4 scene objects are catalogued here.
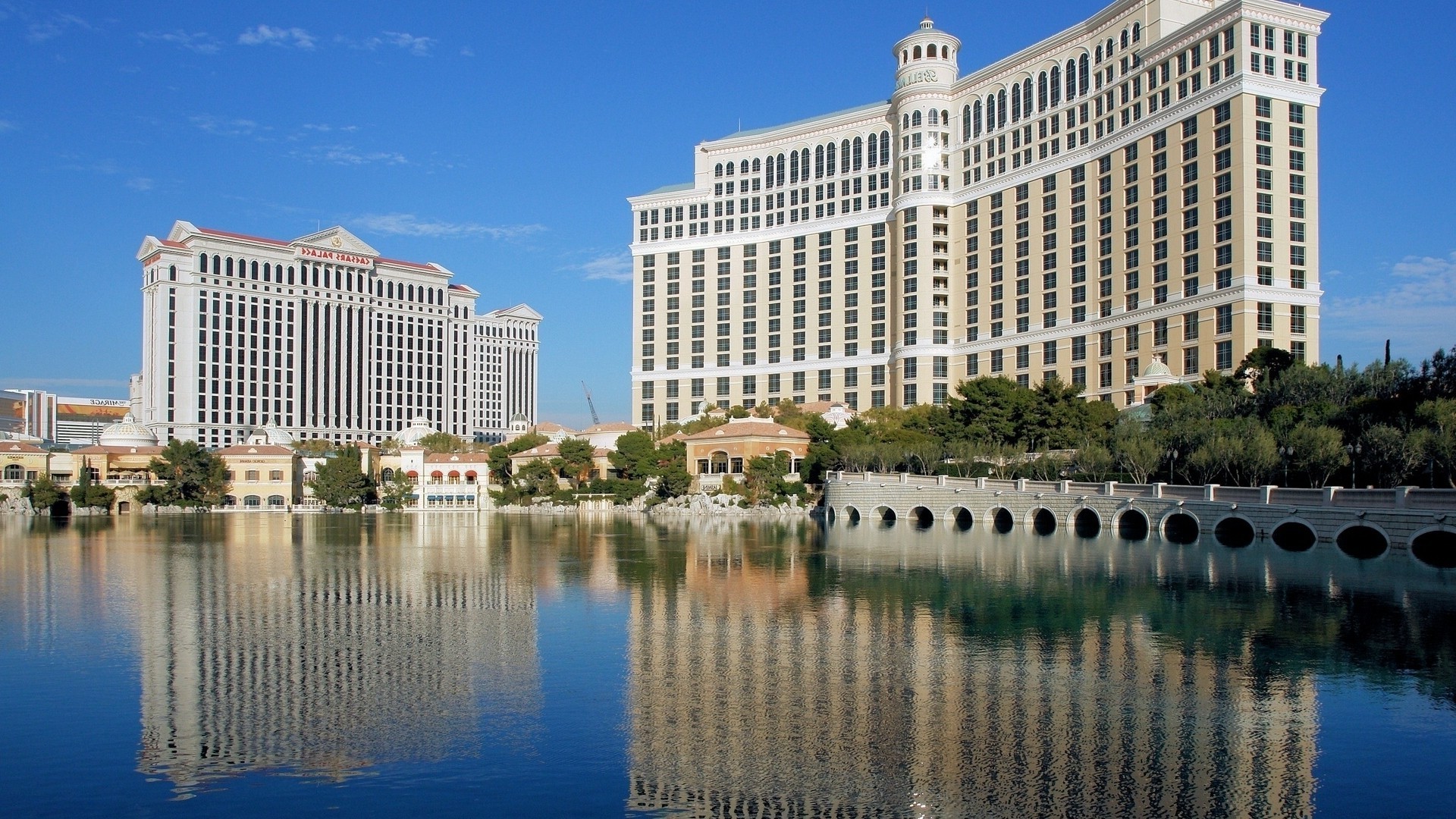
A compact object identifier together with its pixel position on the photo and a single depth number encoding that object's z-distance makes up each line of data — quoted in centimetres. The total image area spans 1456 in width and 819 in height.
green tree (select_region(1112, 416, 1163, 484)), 6750
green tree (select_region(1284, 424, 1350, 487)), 5625
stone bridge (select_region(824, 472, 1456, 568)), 4891
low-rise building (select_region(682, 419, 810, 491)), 10119
